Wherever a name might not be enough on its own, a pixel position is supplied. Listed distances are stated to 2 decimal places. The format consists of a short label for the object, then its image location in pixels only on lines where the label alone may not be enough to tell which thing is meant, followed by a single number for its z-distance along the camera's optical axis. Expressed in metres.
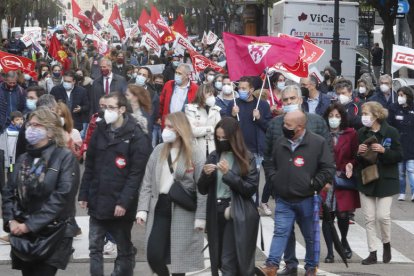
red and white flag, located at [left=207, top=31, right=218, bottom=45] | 40.78
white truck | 29.83
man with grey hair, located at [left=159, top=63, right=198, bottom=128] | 15.49
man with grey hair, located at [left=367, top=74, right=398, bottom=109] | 16.64
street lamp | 27.16
